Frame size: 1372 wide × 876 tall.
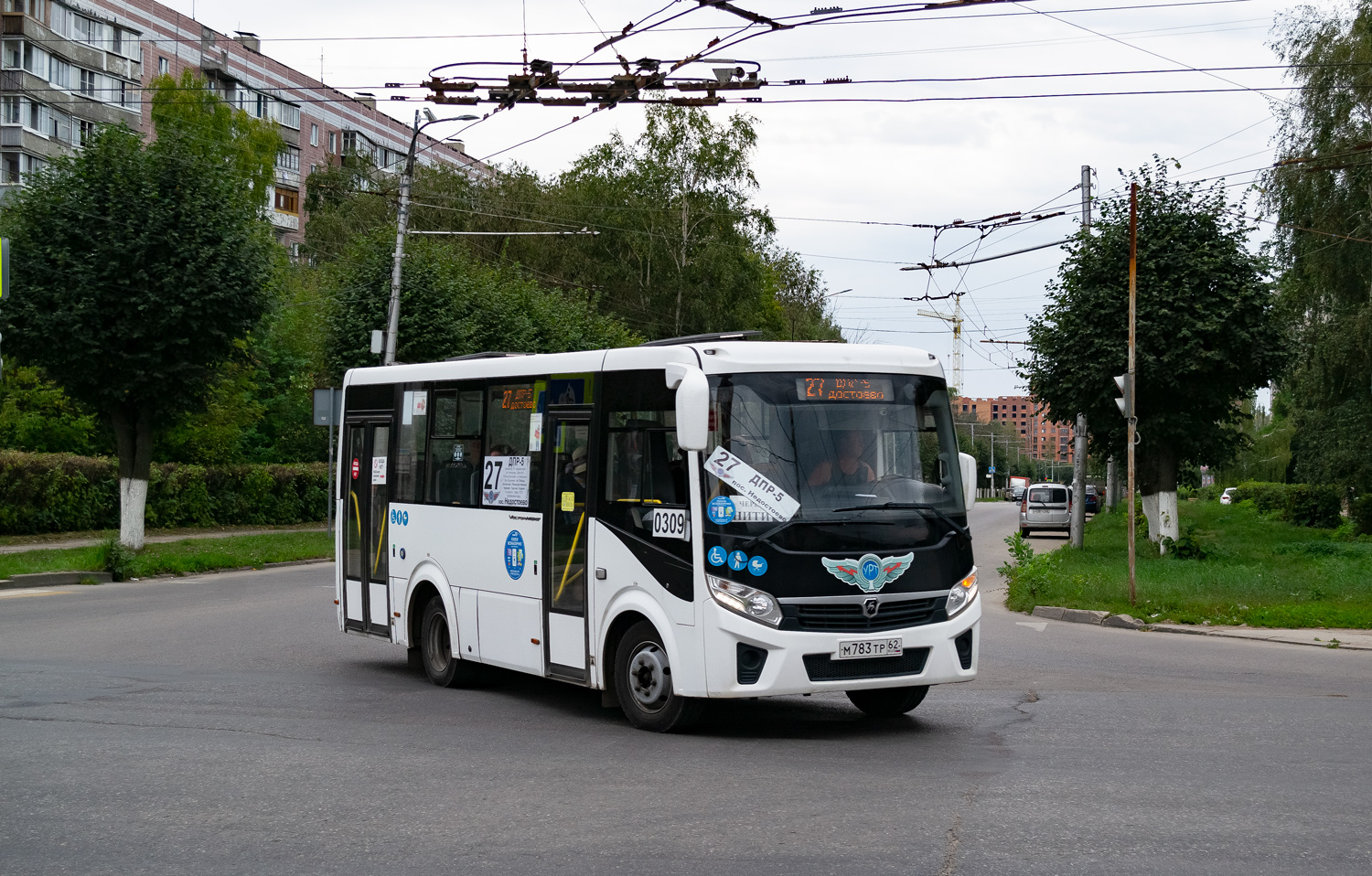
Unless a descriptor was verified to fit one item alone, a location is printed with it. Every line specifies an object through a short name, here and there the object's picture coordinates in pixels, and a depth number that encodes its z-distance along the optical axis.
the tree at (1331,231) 34.53
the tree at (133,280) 26.27
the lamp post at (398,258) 30.62
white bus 8.91
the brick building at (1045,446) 179.40
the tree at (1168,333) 28.09
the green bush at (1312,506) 44.97
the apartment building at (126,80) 50.97
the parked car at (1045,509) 47.62
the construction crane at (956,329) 46.19
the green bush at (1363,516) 38.12
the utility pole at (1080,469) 32.22
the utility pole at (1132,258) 18.61
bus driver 9.18
